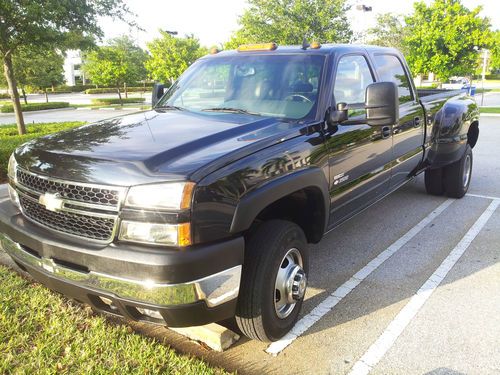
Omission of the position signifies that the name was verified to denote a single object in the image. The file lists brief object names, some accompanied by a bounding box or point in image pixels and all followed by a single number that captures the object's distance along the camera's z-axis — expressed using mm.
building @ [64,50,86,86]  80062
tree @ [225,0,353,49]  19641
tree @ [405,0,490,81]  19312
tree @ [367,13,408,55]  43688
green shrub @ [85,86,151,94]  51531
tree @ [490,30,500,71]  40688
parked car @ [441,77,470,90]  32716
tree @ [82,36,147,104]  31281
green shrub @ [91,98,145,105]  33094
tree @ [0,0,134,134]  8508
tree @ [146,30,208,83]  29375
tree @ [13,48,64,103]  11350
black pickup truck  2135
